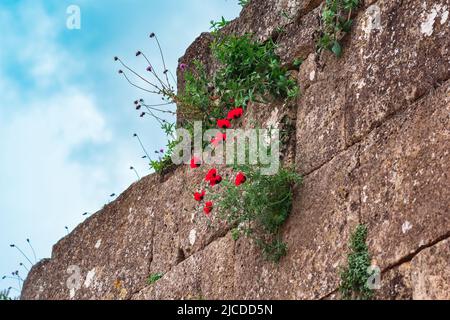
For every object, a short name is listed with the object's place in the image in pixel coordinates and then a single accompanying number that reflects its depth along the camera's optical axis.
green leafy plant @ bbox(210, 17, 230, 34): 6.65
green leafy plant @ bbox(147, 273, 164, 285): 6.21
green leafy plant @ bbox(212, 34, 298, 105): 5.66
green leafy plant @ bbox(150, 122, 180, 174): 6.60
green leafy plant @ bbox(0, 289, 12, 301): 7.25
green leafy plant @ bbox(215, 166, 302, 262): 5.16
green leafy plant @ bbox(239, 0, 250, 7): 6.52
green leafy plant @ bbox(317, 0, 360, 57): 5.31
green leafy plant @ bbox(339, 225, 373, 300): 4.40
